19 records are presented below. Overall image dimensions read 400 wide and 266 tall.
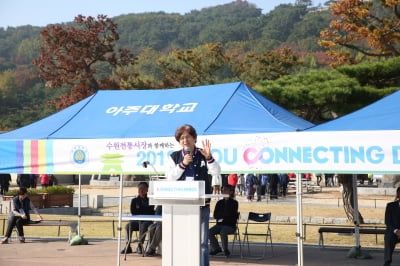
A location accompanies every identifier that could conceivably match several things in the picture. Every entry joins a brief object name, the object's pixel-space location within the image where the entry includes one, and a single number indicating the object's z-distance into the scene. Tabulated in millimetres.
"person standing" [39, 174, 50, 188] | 38659
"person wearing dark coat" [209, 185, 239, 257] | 14828
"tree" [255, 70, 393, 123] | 20031
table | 13617
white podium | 7695
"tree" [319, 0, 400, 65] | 32969
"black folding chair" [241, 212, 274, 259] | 15002
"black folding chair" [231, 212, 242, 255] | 14914
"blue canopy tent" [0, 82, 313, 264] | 11812
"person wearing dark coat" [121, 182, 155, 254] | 15289
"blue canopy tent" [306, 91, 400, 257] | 10421
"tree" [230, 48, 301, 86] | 53594
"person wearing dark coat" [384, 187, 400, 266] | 12664
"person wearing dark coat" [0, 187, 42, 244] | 17562
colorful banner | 10227
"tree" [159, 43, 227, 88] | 62000
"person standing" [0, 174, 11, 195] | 40375
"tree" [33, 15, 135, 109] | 61094
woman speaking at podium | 8320
